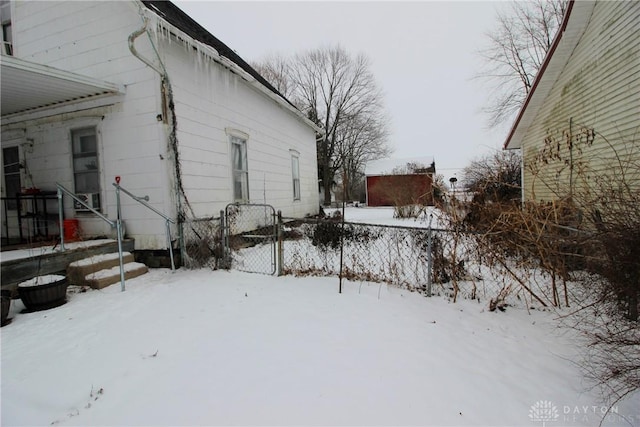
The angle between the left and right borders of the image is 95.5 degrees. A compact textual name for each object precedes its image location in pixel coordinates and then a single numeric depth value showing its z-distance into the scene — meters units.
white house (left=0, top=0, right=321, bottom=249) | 5.11
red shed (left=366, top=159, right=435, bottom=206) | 20.80
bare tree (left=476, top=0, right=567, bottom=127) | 17.48
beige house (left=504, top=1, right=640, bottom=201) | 5.57
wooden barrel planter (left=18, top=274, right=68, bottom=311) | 3.57
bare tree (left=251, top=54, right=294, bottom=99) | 29.08
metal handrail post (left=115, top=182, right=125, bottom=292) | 4.18
